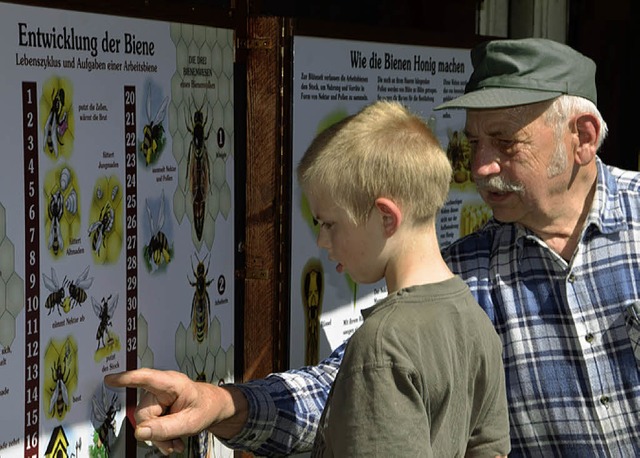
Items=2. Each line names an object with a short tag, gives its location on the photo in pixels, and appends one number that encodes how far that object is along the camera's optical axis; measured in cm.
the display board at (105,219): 205
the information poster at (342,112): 280
